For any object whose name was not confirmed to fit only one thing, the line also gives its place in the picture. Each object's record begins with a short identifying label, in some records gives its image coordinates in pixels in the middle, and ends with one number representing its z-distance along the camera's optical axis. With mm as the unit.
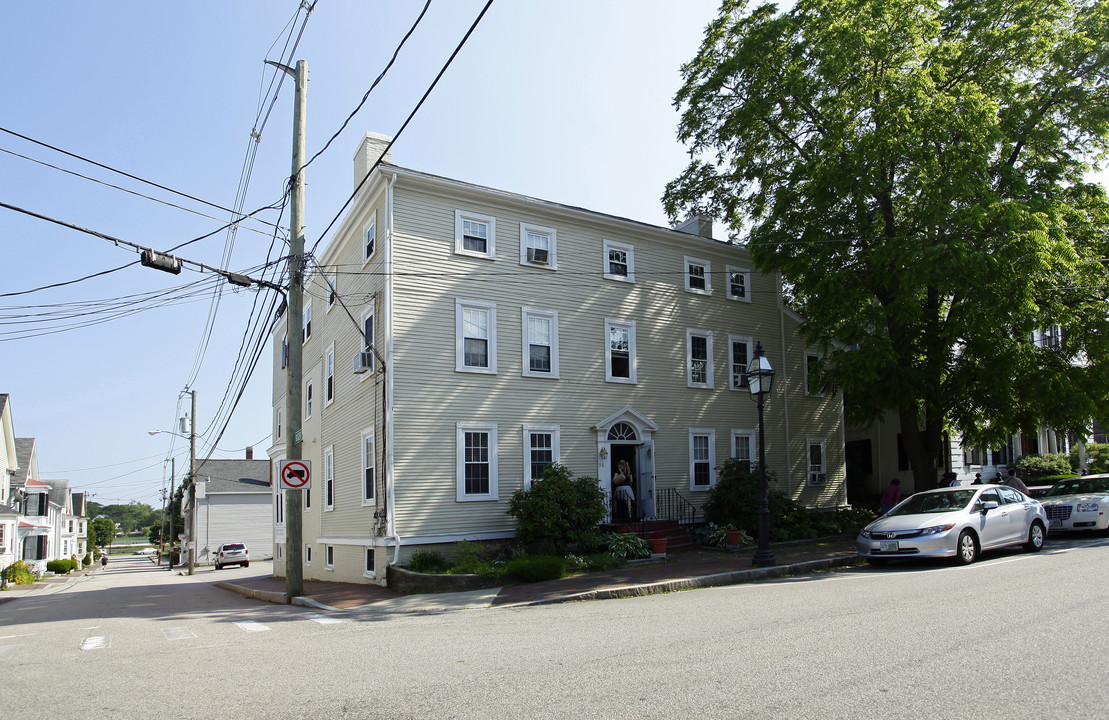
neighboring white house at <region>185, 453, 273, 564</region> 54688
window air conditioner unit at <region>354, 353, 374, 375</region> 18438
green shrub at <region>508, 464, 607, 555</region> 17516
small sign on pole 14867
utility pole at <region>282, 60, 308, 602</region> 15289
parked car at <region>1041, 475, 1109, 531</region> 18000
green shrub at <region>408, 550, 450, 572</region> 16459
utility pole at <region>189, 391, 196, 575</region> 41625
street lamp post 15344
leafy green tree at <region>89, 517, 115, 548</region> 112806
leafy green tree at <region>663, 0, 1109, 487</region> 17953
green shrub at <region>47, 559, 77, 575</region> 49062
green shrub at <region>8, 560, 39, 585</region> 34928
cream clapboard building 18078
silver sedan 13992
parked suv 44906
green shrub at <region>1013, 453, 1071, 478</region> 33562
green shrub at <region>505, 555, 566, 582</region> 15195
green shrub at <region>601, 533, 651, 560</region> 17641
